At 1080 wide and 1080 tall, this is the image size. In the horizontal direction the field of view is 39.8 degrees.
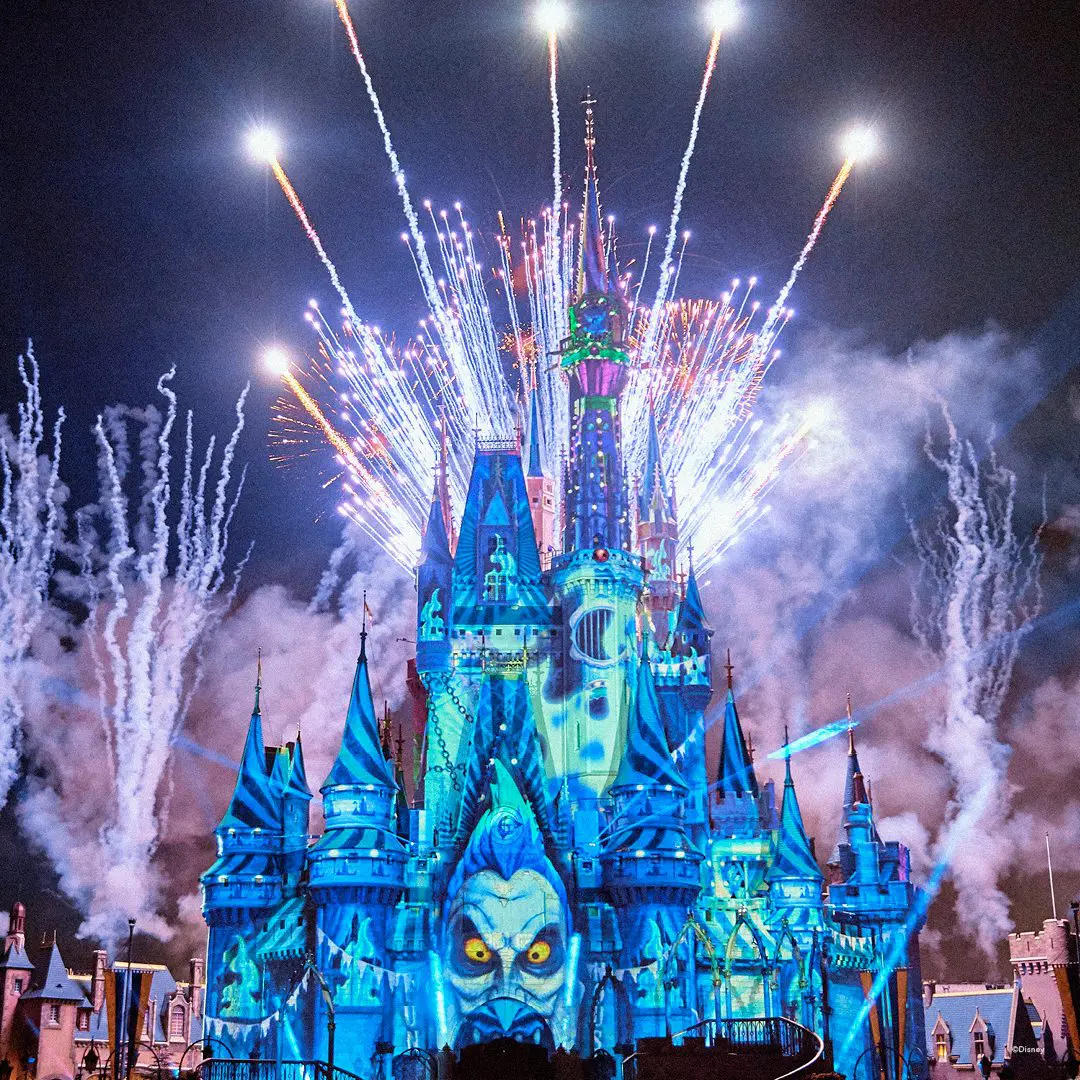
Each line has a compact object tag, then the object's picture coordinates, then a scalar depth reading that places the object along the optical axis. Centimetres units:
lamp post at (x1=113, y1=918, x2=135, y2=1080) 5283
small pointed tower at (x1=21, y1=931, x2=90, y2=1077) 6912
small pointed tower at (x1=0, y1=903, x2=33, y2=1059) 6900
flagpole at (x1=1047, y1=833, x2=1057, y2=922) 7931
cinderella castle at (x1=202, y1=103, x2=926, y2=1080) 6059
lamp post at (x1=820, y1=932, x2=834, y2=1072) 4452
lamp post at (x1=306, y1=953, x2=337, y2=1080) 5680
